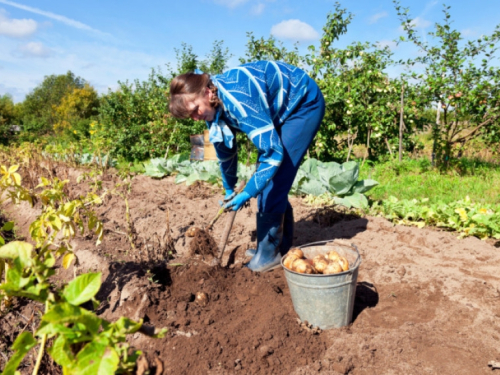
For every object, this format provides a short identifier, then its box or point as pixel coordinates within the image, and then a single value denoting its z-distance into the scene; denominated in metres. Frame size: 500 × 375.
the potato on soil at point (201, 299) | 2.37
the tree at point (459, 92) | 5.76
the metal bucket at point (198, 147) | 7.10
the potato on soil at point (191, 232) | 3.32
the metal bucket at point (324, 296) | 2.05
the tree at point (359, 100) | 6.75
